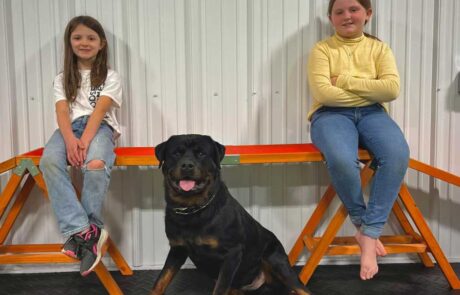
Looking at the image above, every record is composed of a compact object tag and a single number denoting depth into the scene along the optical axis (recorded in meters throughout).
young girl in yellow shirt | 1.94
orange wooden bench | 1.99
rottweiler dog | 1.74
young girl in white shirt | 1.87
